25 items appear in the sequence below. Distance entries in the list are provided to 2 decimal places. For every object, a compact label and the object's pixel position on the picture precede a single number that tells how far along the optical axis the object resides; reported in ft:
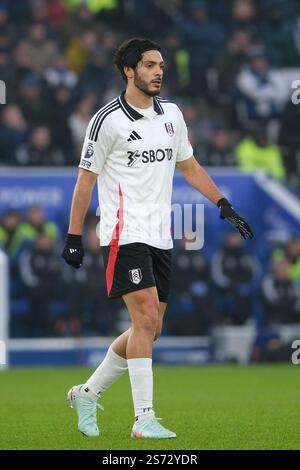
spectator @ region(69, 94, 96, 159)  58.23
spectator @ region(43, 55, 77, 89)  60.36
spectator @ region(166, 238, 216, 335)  53.78
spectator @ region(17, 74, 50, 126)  59.00
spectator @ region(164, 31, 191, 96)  63.21
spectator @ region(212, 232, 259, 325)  53.88
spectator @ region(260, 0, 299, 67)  65.05
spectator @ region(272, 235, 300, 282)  54.60
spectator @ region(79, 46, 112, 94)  61.36
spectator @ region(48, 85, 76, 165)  58.29
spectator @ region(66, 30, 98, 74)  64.44
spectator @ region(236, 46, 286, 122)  61.98
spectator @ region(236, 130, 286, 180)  59.31
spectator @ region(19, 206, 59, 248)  53.42
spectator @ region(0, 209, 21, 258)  53.42
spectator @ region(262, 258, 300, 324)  54.08
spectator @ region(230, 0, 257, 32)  67.41
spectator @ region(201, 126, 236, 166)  57.62
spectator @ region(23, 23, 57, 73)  62.44
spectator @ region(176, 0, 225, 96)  64.23
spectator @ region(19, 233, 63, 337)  53.62
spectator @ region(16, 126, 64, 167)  57.00
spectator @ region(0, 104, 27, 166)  57.82
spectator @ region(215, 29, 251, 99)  63.62
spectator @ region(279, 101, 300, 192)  60.54
